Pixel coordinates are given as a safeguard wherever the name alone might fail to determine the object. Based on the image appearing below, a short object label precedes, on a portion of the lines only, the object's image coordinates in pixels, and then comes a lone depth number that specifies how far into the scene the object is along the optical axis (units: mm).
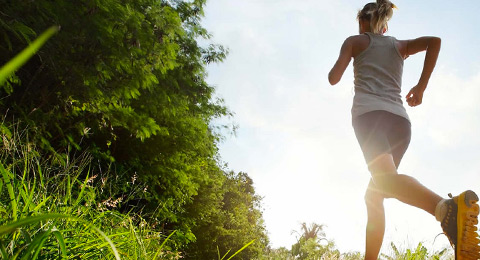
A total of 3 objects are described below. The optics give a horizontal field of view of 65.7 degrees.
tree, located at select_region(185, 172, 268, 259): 14133
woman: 1569
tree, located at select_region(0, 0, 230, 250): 4688
